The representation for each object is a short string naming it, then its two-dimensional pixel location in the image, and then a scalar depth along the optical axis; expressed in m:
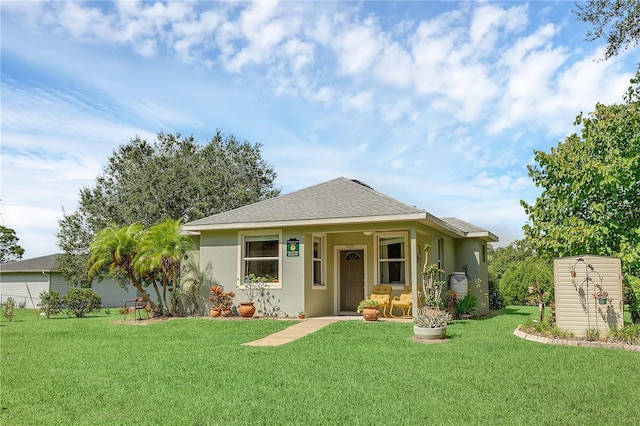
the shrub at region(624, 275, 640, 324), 9.97
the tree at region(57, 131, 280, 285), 27.09
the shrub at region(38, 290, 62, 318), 18.00
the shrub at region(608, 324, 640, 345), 8.98
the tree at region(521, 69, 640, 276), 10.36
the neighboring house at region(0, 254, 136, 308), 28.95
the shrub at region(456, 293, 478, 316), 14.90
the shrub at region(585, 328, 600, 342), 9.38
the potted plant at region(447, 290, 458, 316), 14.62
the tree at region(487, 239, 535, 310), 20.62
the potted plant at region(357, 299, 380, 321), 12.51
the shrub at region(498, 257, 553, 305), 20.69
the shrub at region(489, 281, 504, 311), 20.42
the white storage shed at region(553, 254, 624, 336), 9.75
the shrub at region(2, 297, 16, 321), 16.77
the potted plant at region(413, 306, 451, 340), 9.56
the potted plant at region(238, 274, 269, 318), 13.91
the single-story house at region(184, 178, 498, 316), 13.38
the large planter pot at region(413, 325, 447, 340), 9.54
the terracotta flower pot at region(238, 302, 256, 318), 13.74
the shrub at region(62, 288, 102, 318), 17.64
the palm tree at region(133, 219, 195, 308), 14.01
